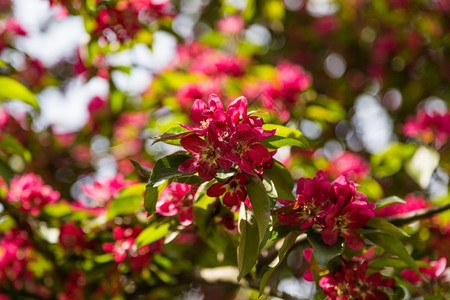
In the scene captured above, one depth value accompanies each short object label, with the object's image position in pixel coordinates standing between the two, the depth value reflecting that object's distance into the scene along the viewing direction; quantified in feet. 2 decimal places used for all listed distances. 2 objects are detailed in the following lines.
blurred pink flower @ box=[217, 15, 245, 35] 12.96
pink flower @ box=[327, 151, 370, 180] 8.92
